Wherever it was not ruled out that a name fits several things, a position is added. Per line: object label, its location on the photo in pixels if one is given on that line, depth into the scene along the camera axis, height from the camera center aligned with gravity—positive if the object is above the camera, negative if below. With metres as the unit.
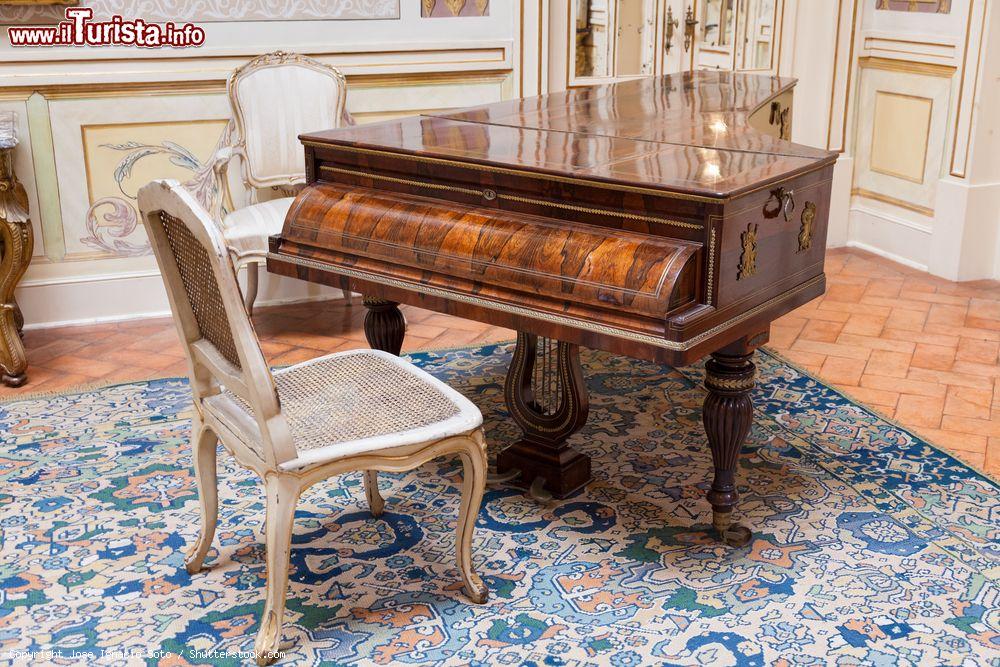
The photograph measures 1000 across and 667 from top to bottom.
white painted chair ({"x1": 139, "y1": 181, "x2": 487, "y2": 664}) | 2.16 -0.86
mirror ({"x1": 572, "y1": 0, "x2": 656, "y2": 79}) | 5.33 -0.09
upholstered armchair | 4.54 -0.39
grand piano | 2.36 -0.51
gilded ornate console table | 3.91 -0.85
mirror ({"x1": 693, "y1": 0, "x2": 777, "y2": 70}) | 5.61 -0.08
